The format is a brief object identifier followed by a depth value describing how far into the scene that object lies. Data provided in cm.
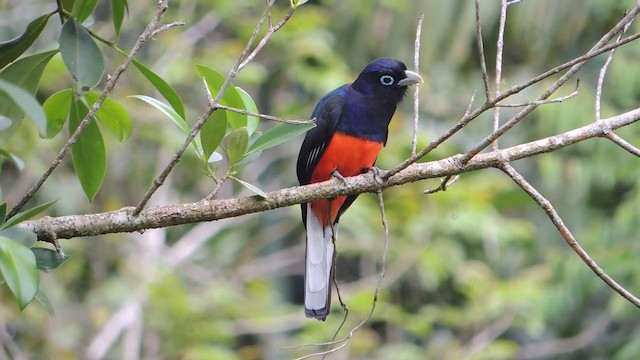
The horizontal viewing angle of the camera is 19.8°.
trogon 756
